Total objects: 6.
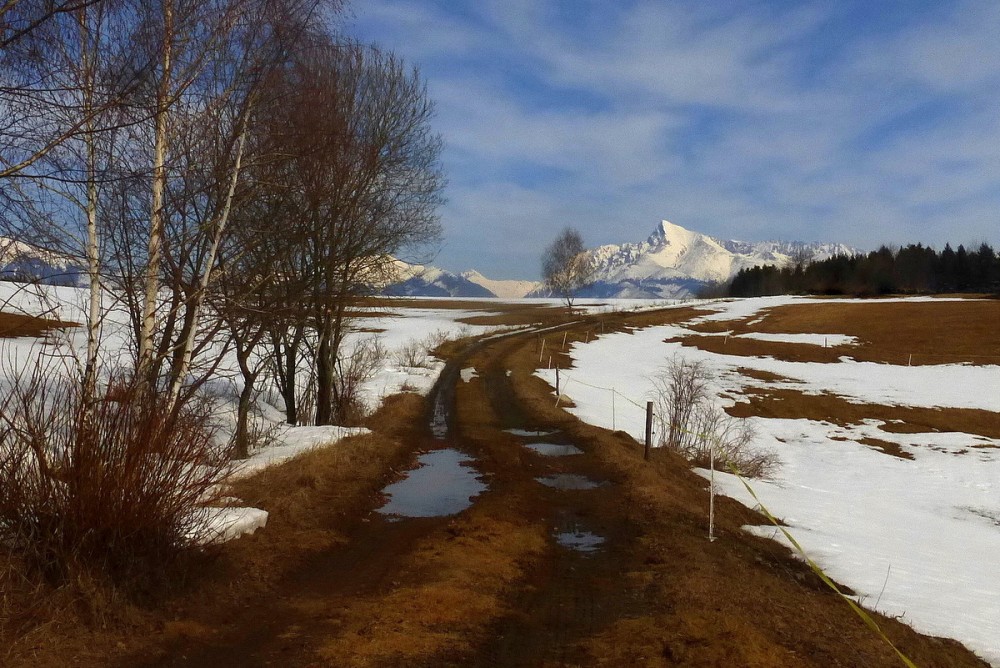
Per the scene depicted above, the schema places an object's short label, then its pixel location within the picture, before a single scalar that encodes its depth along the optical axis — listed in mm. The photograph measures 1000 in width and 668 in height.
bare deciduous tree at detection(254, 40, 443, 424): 12305
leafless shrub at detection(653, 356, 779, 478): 16672
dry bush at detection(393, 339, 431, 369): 31562
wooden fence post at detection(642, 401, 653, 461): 13954
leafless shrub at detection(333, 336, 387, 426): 17281
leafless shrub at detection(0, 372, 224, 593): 4547
